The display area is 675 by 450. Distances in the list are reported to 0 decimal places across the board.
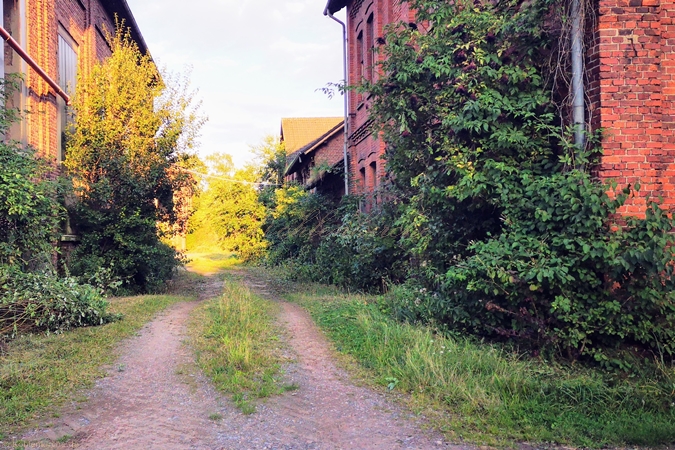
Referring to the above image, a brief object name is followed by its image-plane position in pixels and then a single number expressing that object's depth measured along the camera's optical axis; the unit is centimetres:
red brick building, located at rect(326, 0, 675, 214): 612
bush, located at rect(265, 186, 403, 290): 1172
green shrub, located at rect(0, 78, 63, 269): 796
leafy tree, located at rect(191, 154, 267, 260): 3002
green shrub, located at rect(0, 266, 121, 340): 750
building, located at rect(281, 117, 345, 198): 2069
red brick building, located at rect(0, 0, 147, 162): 1084
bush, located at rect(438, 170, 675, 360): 543
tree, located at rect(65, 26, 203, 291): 1266
